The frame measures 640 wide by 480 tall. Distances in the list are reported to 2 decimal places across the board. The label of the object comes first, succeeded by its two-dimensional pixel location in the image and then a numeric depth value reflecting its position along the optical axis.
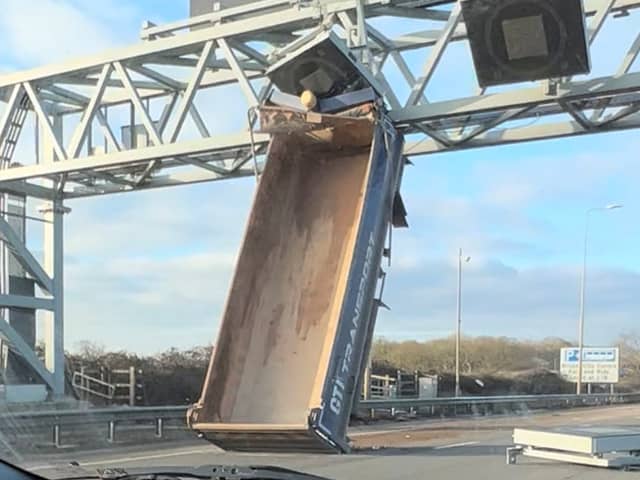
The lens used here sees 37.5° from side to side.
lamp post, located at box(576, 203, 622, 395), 36.62
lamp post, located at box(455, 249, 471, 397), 33.40
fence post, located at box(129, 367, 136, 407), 12.96
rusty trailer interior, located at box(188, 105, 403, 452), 7.71
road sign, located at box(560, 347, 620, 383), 40.16
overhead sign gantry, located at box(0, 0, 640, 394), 13.40
